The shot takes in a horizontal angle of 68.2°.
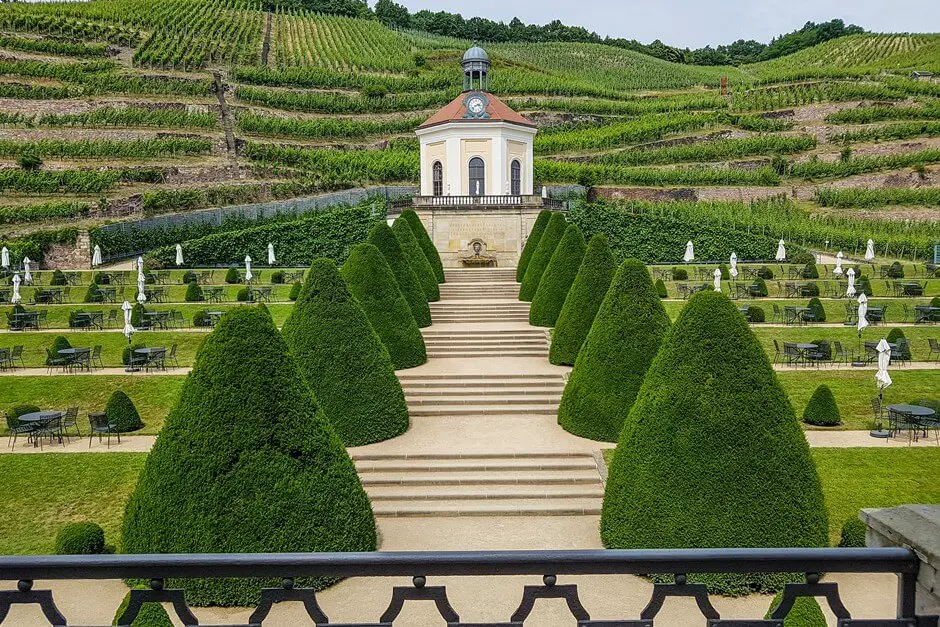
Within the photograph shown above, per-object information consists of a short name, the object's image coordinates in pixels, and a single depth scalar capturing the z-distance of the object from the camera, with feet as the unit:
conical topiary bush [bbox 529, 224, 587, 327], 73.67
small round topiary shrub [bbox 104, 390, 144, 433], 52.71
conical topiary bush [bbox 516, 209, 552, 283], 103.39
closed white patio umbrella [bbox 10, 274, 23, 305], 88.17
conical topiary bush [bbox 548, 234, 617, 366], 58.03
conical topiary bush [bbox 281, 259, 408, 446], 42.73
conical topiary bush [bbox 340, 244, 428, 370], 56.24
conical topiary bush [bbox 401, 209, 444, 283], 102.42
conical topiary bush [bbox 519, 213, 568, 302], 87.15
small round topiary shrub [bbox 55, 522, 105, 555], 30.32
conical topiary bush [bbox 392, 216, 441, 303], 85.71
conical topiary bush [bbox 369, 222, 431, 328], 69.97
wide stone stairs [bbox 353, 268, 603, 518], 38.63
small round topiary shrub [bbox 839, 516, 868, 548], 29.58
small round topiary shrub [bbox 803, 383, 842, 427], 52.65
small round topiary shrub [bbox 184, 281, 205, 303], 99.81
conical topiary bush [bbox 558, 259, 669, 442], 43.11
